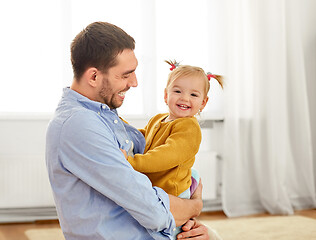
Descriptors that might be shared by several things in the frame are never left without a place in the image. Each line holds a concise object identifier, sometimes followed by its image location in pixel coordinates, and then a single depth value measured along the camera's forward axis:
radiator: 3.47
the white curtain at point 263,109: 3.85
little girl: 1.60
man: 1.33
